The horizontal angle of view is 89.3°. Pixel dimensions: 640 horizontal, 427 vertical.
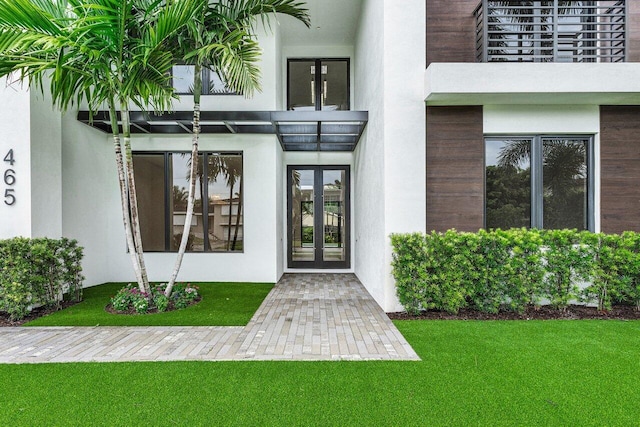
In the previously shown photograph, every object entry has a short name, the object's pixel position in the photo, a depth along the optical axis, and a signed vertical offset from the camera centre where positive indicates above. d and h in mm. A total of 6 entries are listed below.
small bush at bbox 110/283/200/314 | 5324 -1453
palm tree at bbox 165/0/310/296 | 5027 +2799
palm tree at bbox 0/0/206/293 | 4355 +2435
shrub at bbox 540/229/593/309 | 5039 -776
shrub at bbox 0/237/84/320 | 4828 -911
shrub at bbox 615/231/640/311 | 4926 -791
